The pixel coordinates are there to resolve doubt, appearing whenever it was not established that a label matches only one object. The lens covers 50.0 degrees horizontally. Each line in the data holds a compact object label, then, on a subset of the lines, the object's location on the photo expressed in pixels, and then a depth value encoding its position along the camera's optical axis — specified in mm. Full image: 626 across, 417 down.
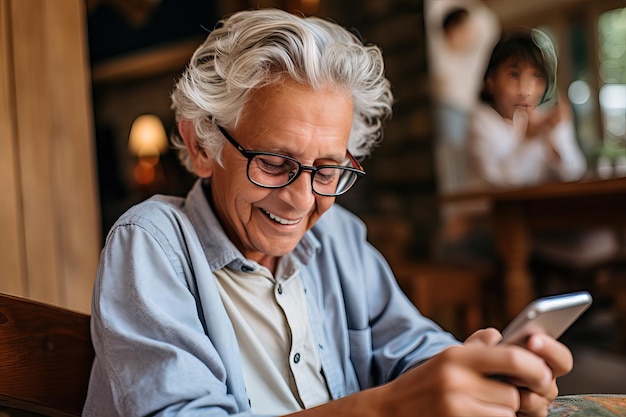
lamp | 5559
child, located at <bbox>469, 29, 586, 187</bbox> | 3285
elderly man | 801
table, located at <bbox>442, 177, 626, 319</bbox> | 2631
